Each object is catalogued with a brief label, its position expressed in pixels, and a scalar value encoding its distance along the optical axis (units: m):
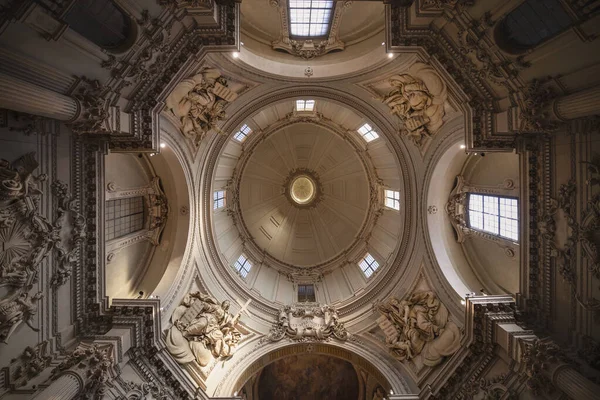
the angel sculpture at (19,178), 10.05
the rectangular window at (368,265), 23.91
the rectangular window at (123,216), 16.05
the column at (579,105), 9.68
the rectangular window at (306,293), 24.24
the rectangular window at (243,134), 23.45
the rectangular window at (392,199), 22.56
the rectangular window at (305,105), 23.55
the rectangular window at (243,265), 24.18
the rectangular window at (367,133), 22.98
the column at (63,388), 10.33
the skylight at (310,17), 16.73
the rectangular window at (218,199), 23.38
